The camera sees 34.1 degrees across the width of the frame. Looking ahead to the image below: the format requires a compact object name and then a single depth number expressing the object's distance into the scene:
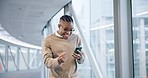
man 2.29
